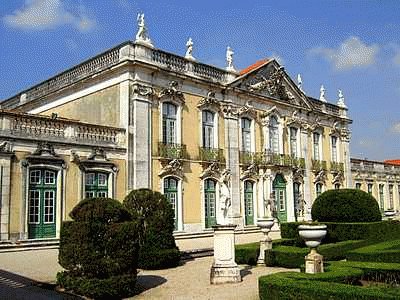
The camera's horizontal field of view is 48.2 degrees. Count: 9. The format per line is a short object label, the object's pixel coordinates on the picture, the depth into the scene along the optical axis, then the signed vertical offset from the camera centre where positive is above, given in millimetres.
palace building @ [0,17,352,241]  14719 +2551
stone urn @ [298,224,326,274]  8695 -815
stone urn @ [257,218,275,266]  12359 -1068
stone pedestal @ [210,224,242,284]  9789 -1240
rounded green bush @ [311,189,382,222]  16203 -269
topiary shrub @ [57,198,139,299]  8445 -940
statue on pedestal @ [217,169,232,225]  10866 +44
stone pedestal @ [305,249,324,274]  8688 -1221
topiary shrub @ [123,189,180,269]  11812 -682
